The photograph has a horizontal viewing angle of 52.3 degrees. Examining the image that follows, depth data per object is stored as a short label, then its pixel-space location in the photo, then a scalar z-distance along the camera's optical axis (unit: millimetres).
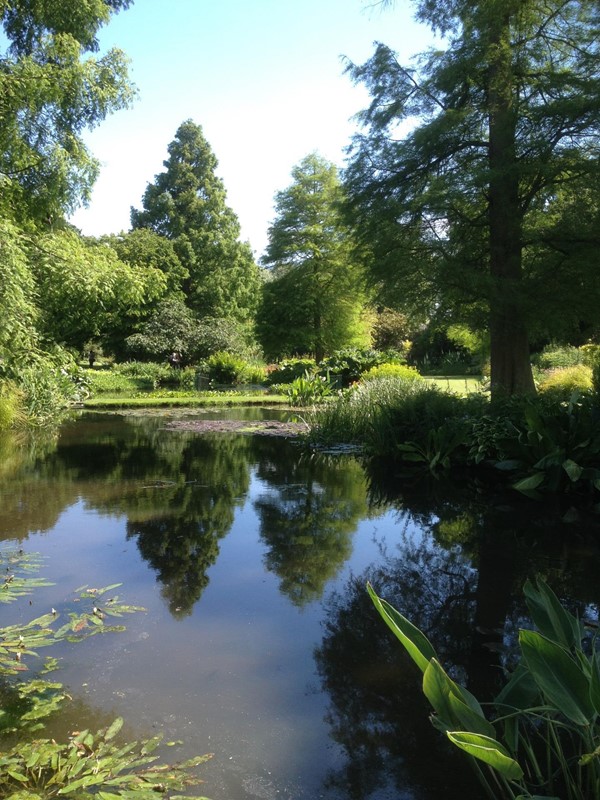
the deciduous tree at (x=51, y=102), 8867
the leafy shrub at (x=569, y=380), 13656
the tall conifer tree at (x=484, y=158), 9508
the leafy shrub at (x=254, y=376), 27469
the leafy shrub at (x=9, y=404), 11570
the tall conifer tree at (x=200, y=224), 36250
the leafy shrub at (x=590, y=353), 16106
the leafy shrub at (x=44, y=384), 9078
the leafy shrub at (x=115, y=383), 24312
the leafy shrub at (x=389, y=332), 41625
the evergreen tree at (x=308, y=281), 31219
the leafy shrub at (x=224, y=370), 26734
